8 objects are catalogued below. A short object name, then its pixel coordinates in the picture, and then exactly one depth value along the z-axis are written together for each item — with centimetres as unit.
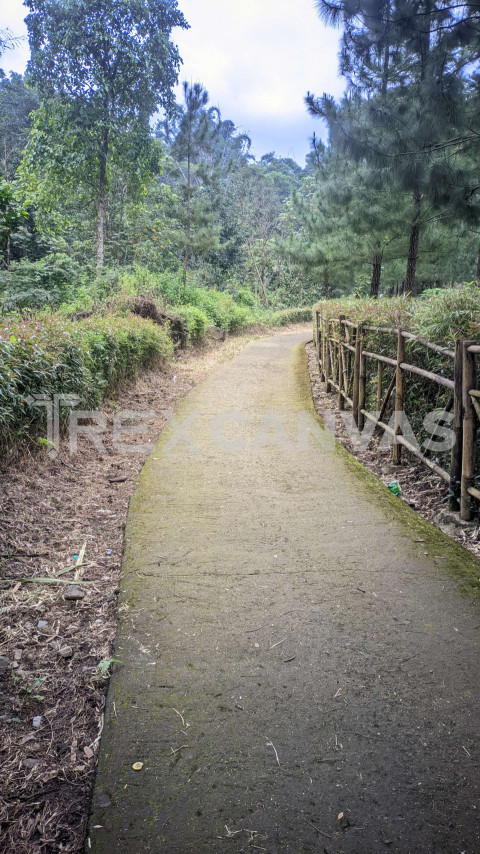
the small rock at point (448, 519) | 343
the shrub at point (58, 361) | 395
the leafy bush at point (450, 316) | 381
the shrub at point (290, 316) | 2240
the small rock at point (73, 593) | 275
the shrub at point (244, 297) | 2264
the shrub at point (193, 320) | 1218
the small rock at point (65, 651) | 231
